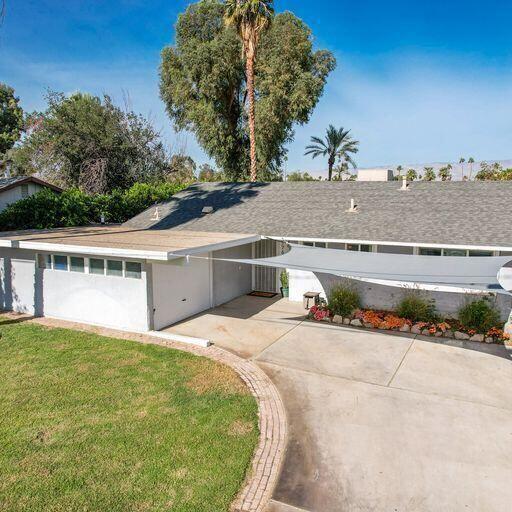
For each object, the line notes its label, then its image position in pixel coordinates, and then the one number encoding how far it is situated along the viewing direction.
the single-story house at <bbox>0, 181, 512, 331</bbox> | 13.10
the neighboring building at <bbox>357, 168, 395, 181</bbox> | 23.34
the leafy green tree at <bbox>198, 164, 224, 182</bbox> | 49.71
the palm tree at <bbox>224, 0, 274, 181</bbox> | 25.34
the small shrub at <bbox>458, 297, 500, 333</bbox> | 12.66
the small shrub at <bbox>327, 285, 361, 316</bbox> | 14.51
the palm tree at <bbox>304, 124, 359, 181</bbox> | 50.03
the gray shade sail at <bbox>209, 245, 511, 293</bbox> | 10.04
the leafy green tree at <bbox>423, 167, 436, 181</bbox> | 59.23
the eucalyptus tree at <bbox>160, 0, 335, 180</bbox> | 35.94
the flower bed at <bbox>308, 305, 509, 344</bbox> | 12.45
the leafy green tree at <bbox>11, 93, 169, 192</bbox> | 32.62
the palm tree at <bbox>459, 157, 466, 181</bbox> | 74.10
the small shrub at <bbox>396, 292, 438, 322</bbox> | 13.66
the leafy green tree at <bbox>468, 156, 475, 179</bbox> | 72.31
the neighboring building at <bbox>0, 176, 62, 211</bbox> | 29.09
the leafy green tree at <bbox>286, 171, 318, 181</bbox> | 68.44
